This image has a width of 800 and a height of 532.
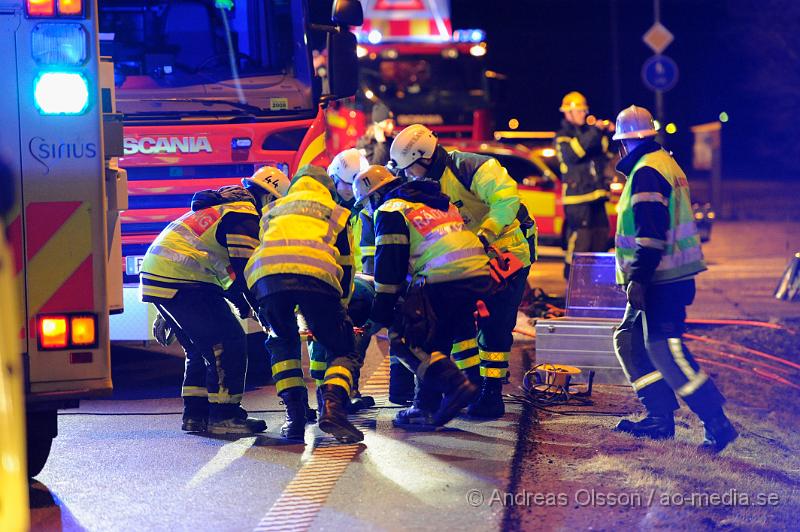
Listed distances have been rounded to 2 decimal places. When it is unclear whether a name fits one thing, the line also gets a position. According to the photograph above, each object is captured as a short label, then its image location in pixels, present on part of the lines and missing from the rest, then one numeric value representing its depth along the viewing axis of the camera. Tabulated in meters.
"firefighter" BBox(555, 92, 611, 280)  26.83
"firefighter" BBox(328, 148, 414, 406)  14.80
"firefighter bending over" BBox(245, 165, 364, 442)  13.43
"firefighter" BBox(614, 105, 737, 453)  13.62
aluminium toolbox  17.16
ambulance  10.66
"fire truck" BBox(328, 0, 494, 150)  43.37
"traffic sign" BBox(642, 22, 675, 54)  37.22
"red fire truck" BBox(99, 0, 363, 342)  17.86
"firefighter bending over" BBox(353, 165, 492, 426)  14.05
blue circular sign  37.75
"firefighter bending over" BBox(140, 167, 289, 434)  14.19
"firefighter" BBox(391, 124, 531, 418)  15.22
